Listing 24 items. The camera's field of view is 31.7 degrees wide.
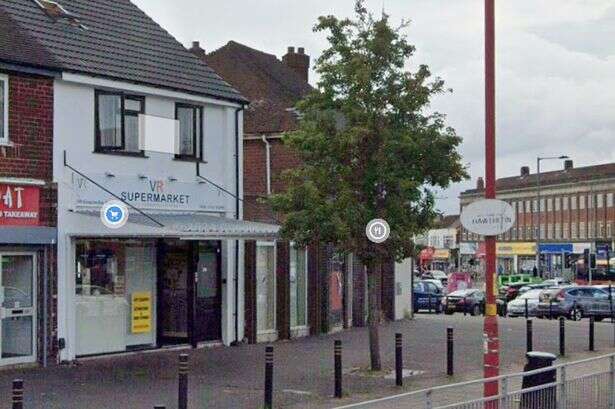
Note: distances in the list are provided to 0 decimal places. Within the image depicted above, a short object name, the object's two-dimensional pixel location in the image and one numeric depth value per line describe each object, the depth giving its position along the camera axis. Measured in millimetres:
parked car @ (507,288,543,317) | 49875
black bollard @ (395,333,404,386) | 18766
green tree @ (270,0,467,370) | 19953
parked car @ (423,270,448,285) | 78875
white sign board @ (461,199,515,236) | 13797
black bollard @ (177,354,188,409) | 14305
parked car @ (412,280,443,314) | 50619
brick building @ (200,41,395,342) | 27203
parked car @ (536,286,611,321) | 45750
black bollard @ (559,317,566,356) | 24998
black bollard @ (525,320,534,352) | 24023
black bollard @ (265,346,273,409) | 15805
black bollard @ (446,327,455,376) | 20500
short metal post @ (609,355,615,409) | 14471
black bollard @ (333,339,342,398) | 17062
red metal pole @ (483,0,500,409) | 13969
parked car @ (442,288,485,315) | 50812
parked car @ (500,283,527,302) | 60866
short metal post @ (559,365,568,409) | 13328
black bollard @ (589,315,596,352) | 26656
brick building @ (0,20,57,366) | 20297
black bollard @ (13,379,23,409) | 11719
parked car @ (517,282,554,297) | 55941
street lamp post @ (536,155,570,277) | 73125
